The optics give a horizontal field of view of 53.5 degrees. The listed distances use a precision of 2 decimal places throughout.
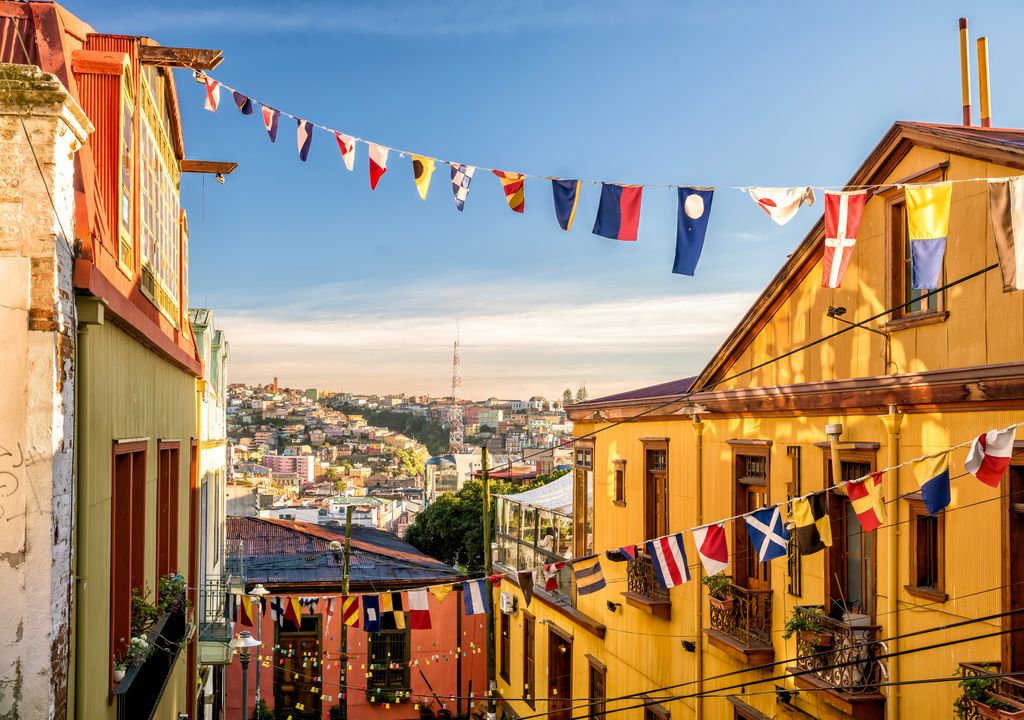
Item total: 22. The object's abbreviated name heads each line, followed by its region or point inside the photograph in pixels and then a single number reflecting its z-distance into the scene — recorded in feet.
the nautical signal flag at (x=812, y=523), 27.32
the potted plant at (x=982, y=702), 23.90
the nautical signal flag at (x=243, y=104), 31.40
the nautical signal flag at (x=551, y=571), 37.76
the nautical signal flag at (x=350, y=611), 47.63
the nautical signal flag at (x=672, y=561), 32.86
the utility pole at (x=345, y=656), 72.90
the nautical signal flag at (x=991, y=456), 21.84
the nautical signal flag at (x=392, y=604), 45.37
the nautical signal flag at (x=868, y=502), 25.96
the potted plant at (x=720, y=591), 39.04
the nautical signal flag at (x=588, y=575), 38.01
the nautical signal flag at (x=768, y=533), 28.89
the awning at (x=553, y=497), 65.65
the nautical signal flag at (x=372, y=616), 46.11
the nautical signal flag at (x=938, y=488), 23.66
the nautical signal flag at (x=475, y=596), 41.24
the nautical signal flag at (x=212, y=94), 31.19
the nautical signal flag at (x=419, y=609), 43.13
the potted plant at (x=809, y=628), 31.89
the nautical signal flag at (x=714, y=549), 30.83
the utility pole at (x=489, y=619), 67.05
